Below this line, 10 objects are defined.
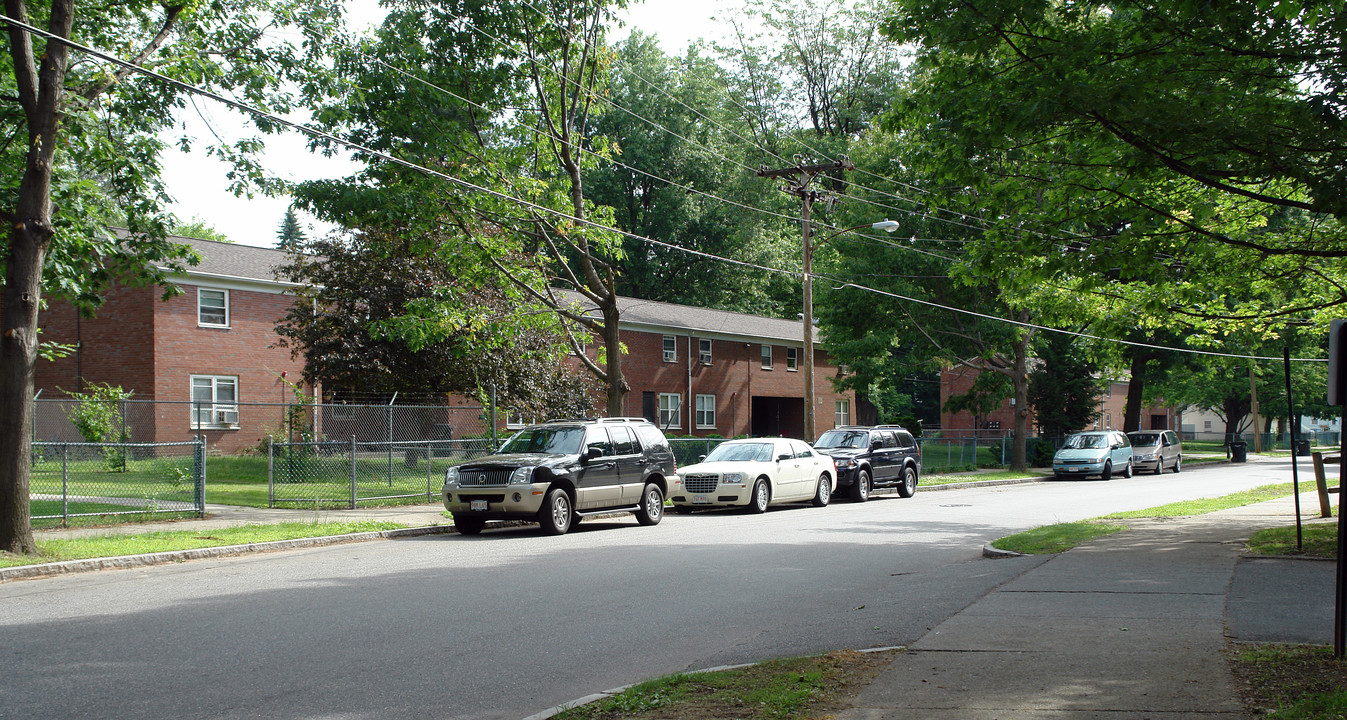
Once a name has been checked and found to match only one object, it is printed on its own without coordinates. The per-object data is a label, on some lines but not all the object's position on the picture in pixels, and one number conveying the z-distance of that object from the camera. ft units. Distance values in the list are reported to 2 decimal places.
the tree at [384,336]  91.50
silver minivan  121.39
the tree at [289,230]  285.23
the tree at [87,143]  42.29
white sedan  67.92
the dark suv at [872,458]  80.23
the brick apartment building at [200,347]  109.29
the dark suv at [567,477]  52.49
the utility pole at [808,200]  91.15
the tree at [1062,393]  148.87
